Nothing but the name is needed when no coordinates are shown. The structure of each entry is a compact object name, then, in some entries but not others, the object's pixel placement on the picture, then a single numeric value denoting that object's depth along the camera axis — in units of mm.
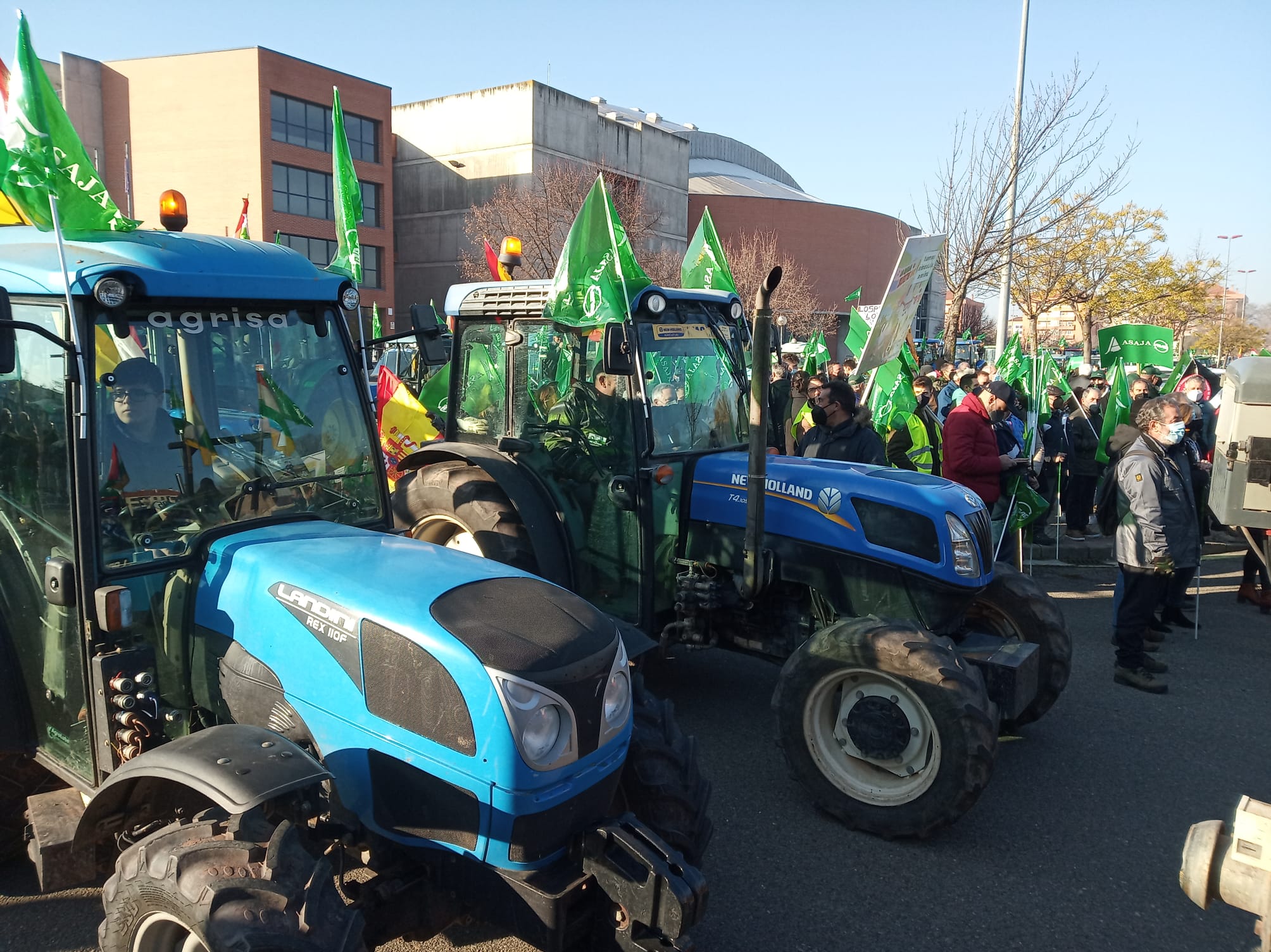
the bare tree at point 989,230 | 14812
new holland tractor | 4449
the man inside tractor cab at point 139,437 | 3047
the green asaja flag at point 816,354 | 14320
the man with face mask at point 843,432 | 6461
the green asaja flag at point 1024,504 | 8273
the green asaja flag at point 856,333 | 10688
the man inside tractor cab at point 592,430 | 5305
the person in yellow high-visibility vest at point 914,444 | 8852
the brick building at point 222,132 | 36031
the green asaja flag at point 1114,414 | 10250
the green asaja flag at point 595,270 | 4738
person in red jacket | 7715
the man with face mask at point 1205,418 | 10859
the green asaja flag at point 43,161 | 3182
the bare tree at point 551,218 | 27594
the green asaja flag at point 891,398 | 9047
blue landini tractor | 2512
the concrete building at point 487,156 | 42781
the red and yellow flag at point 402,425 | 6898
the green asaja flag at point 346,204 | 5863
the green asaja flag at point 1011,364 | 13764
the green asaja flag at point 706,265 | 6531
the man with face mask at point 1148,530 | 6242
